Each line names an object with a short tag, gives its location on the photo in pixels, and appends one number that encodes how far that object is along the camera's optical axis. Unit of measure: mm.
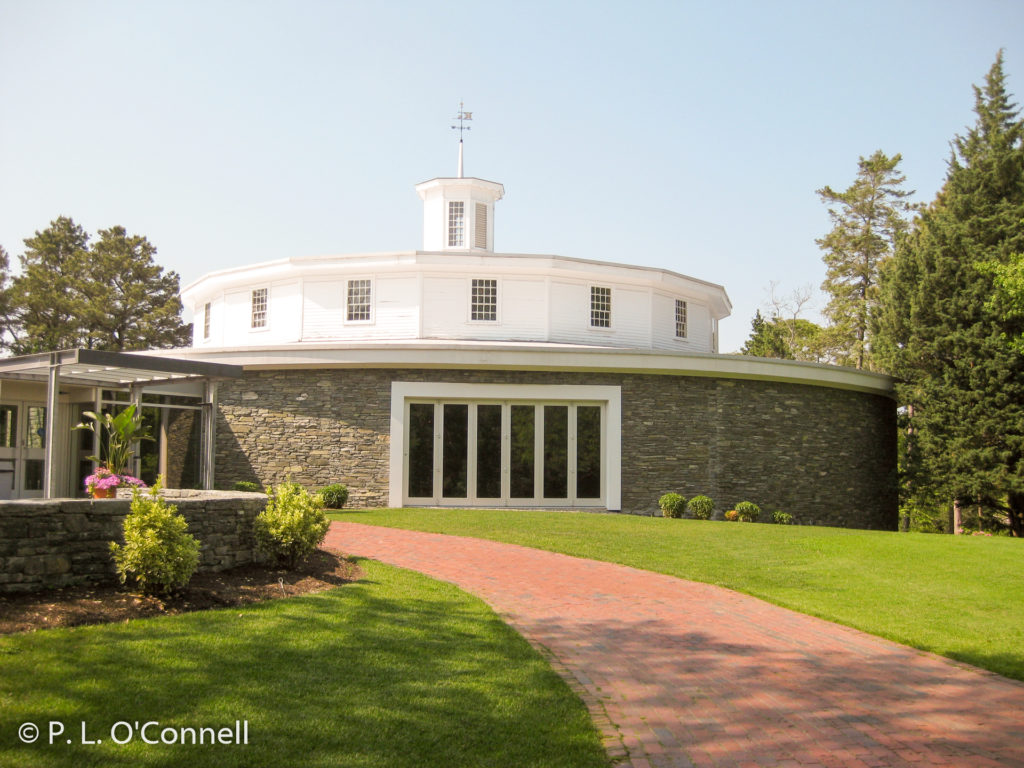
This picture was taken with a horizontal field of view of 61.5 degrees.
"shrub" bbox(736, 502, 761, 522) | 19859
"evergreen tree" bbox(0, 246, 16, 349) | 47906
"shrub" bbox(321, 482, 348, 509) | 18812
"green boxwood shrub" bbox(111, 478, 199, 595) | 8172
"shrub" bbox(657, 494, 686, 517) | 19672
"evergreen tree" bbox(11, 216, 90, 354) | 46719
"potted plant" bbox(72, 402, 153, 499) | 11008
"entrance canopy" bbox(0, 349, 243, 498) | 13531
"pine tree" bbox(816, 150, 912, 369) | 48250
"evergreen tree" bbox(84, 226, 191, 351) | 47750
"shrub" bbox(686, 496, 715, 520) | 19766
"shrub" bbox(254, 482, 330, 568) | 10312
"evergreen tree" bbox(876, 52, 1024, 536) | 22969
